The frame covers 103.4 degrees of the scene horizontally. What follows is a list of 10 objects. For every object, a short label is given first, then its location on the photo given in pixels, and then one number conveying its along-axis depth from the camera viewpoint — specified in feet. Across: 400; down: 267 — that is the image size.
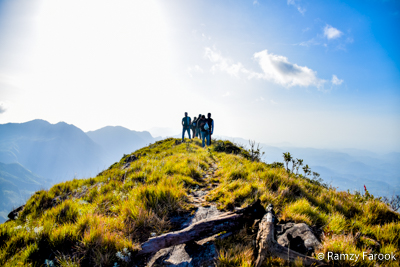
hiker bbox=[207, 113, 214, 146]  53.95
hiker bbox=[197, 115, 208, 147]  52.85
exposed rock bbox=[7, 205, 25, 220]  18.36
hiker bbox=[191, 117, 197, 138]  95.11
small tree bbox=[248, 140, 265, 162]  34.30
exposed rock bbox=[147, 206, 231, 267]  8.50
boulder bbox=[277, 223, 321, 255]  8.24
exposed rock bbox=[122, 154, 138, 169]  45.13
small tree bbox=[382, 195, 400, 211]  18.63
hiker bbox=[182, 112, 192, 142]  71.87
